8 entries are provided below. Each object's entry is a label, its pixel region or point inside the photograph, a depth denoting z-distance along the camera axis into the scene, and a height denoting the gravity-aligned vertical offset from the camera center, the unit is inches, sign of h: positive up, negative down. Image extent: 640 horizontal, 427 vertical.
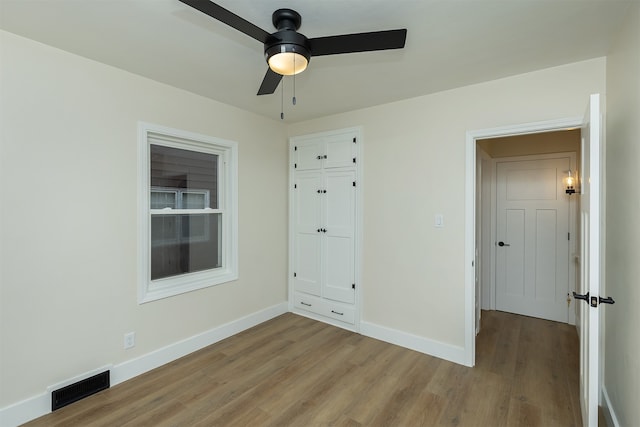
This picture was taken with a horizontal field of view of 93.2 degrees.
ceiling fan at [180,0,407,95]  57.3 +34.8
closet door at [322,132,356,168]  137.9 +29.5
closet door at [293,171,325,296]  150.2 -9.8
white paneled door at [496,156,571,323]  147.3 -12.5
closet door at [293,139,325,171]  148.2 +29.4
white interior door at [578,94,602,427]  62.1 -10.3
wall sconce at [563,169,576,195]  143.1 +14.0
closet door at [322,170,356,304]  139.1 -10.9
